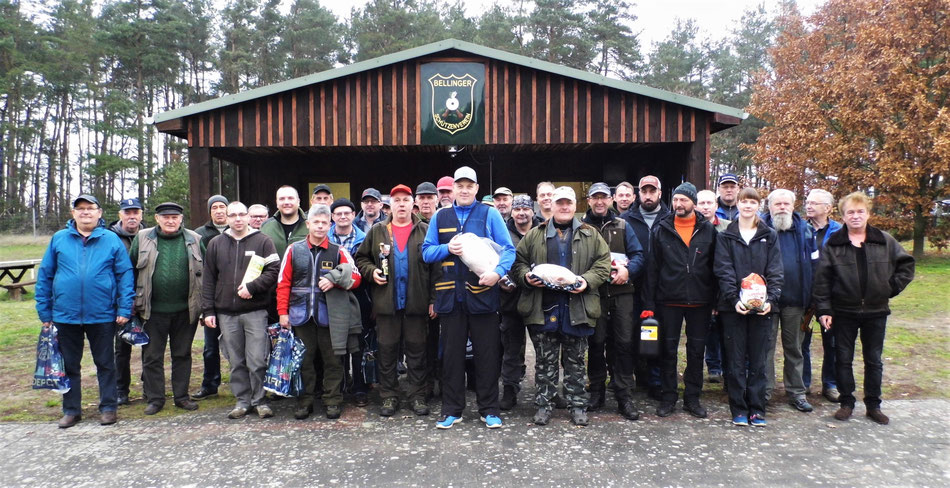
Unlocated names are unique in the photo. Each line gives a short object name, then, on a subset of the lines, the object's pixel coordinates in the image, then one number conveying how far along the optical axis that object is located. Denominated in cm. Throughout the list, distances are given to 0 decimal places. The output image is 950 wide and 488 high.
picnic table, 1154
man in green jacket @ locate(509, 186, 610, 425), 441
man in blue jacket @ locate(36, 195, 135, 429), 448
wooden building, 896
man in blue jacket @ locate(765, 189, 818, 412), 480
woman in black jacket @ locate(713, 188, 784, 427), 443
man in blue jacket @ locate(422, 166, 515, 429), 444
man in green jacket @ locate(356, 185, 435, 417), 473
